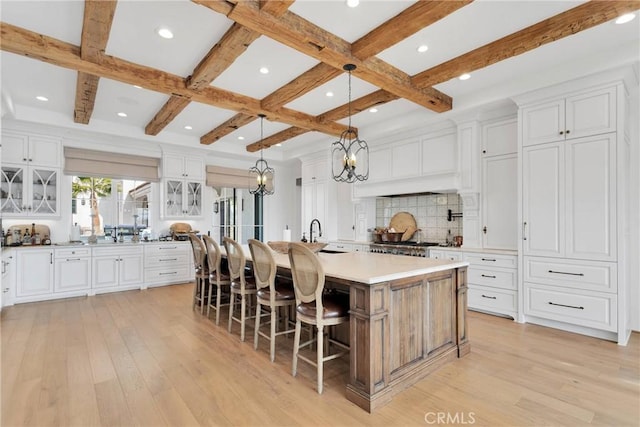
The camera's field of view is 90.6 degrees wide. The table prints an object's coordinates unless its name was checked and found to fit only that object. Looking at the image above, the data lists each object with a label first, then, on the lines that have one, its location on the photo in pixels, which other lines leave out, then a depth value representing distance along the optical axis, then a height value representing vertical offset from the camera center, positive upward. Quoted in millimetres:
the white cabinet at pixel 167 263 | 5648 -899
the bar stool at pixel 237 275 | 3240 -654
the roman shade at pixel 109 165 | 5293 +892
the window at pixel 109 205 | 5551 +176
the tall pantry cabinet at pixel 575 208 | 3057 +52
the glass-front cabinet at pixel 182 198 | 6039 +316
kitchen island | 2068 -787
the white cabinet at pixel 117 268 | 5168 -901
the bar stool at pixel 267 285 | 2748 -668
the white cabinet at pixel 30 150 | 4602 +985
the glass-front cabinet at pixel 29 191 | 4590 +368
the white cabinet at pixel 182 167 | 6000 +937
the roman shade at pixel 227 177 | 6801 +829
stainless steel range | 4547 -523
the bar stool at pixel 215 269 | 3717 -677
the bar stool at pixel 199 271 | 4172 -768
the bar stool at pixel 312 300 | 2215 -662
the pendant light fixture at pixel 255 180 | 7449 +828
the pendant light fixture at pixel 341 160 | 5637 +1006
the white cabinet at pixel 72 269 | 4840 -852
